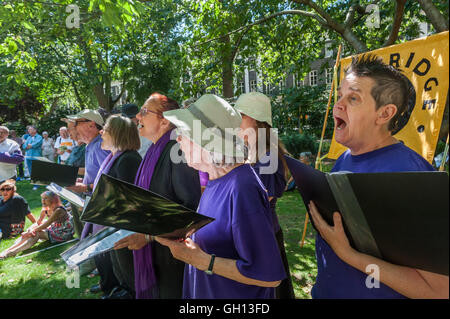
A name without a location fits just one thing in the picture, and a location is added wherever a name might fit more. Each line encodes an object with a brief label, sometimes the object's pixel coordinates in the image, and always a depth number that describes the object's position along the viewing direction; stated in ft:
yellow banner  8.14
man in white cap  11.51
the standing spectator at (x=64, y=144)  25.41
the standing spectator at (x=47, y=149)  37.73
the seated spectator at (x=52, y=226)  16.37
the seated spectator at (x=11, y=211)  17.90
